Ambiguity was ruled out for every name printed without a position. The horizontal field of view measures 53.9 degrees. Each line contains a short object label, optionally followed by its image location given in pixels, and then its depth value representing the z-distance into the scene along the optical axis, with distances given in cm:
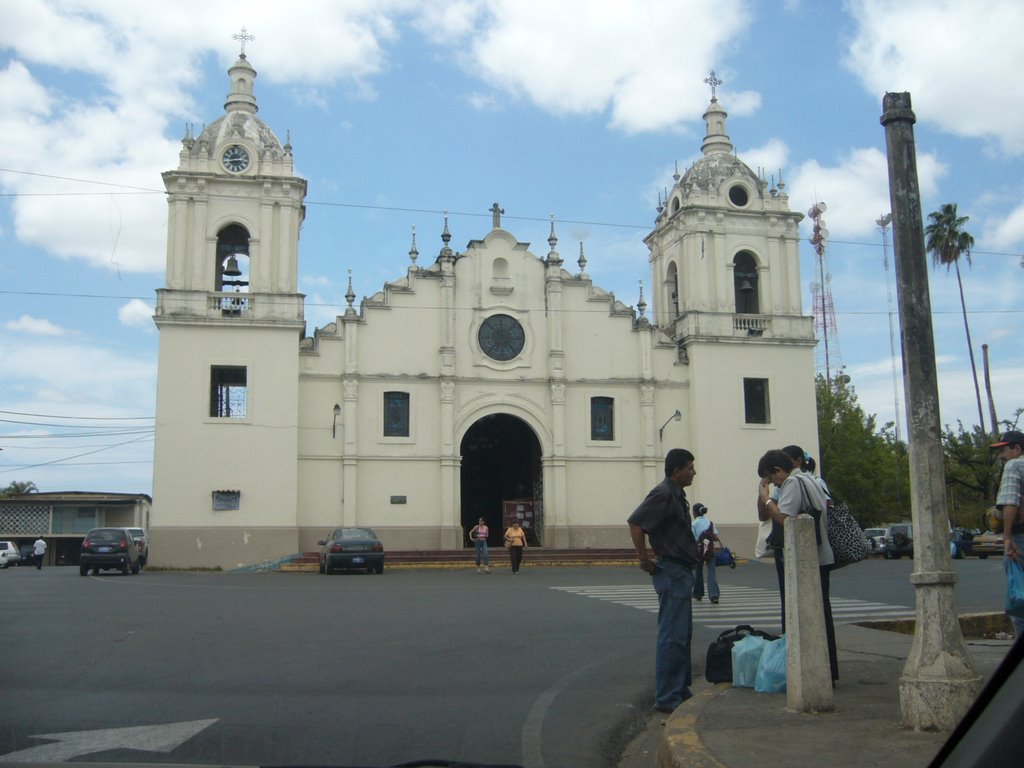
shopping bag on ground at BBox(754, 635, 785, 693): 801
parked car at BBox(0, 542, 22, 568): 5197
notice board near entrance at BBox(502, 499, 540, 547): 3897
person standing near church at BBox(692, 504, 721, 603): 1702
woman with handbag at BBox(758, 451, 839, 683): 774
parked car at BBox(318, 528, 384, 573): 2898
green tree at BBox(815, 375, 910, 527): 5725
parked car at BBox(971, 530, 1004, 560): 4106
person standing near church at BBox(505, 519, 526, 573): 2920
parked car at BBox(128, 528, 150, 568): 4034
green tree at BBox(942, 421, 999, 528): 4678
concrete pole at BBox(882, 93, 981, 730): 621
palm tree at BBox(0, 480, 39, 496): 11022
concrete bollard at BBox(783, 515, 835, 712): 704
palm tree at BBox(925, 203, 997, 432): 4644
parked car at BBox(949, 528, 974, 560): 4119
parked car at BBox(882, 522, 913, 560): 4466
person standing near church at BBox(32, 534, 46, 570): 4406
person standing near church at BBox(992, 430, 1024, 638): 797
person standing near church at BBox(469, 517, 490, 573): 3031
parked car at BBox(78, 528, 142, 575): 3139
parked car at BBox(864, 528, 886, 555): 4745
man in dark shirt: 817
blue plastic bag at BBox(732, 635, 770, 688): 831
